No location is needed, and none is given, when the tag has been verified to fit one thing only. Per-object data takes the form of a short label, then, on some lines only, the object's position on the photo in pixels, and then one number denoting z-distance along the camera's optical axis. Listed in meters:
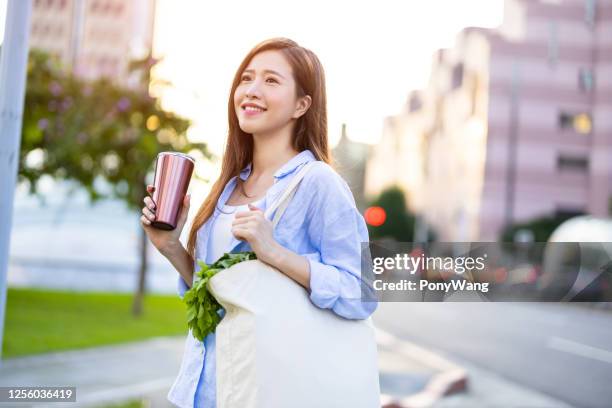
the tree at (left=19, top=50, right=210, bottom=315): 9.29
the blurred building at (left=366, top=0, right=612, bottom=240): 39.12
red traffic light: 49.16
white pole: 2.04
